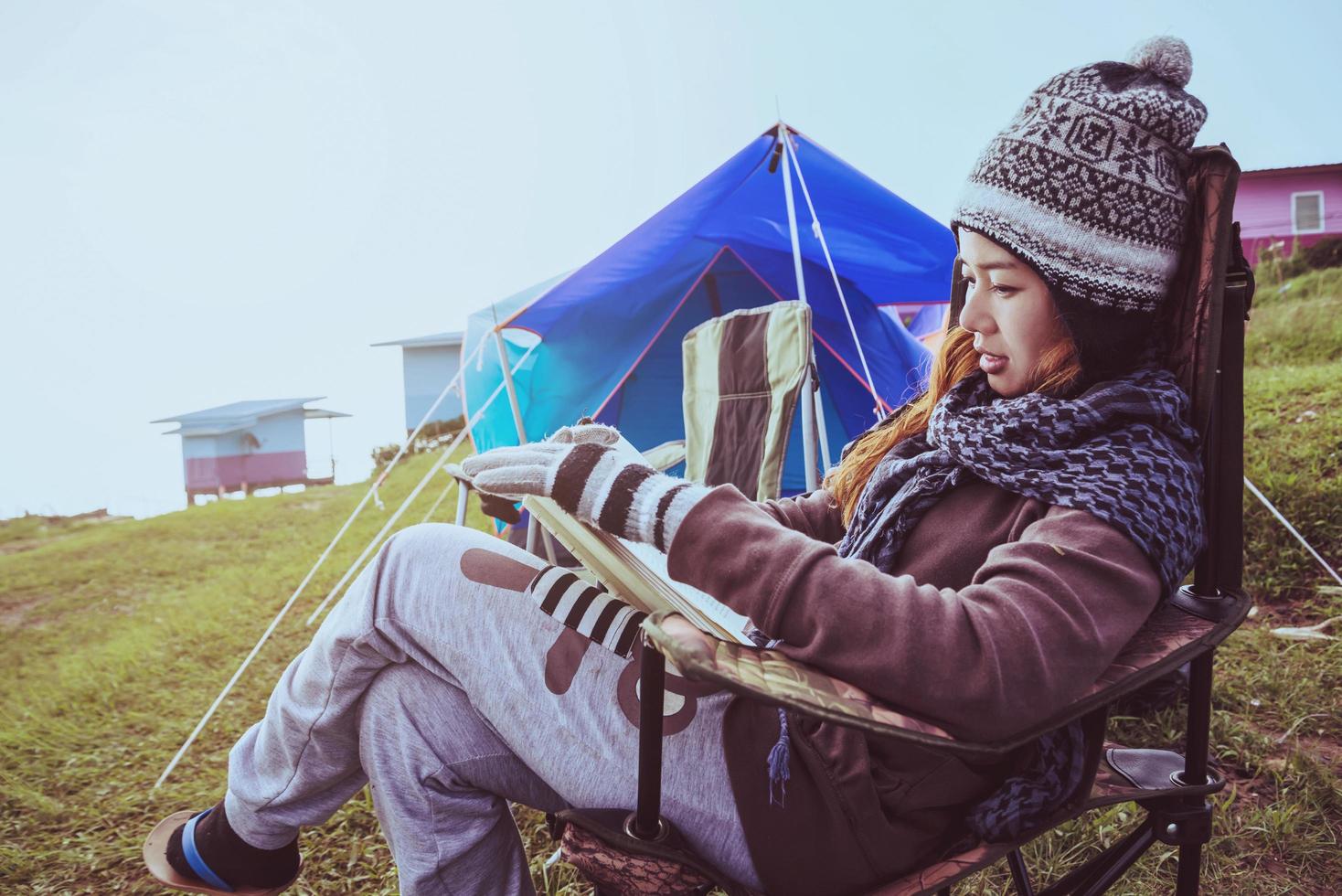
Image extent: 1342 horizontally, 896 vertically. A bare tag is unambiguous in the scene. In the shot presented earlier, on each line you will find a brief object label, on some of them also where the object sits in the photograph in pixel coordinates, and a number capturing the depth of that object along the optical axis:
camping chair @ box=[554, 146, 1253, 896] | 0.64
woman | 0.67
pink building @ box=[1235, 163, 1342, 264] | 13.98
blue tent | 3.07
